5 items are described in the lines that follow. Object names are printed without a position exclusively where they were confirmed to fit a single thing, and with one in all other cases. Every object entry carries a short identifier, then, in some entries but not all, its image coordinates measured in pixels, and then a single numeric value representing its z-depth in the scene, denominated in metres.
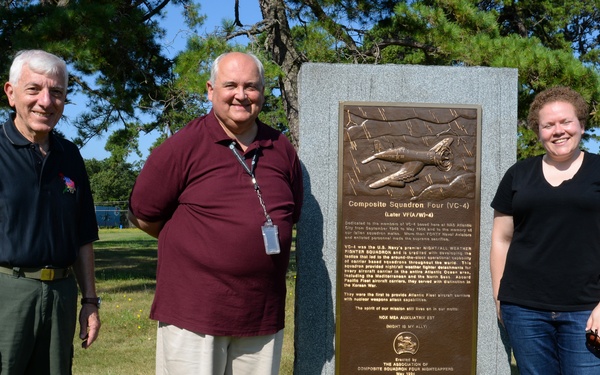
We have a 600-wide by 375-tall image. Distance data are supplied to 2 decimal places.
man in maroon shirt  3.03
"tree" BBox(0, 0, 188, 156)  8.29
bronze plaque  4.07
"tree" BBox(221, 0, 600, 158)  8.30
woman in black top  3.15
